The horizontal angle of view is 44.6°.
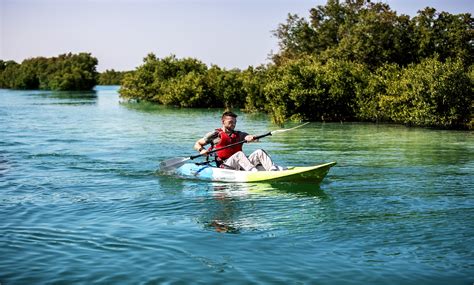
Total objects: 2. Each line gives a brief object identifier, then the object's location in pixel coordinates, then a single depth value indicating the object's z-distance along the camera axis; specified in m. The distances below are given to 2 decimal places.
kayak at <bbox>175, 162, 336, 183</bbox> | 11.24
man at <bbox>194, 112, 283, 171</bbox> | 11.92
